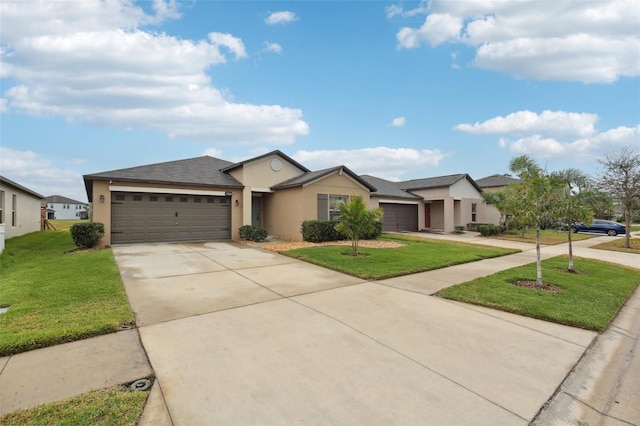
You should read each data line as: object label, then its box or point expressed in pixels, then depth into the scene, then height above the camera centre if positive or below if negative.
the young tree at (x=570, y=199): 7.53 +0.48
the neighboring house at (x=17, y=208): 14.60 +0.73
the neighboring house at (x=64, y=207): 63.07 +2.83
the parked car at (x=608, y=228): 24.44 -0.91
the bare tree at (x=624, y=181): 16.11 +1.95
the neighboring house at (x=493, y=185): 25.67 +3.01
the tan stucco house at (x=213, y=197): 13.85 +1.16
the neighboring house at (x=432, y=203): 22.94 +1.14
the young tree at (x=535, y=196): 7.18 +0.52
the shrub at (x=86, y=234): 12.12 -0.55
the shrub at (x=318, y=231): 14.71 -0.60
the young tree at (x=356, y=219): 11.33 -0.02
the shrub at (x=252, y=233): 15.38 -0.71
